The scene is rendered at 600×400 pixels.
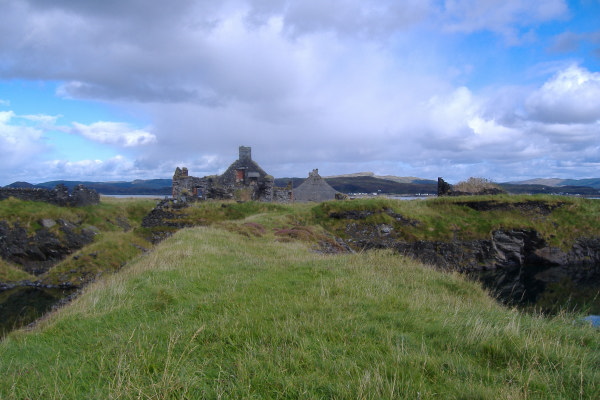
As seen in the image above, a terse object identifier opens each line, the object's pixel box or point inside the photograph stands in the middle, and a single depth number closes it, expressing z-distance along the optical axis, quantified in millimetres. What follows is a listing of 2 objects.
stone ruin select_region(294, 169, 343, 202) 54250
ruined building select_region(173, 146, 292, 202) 41688
